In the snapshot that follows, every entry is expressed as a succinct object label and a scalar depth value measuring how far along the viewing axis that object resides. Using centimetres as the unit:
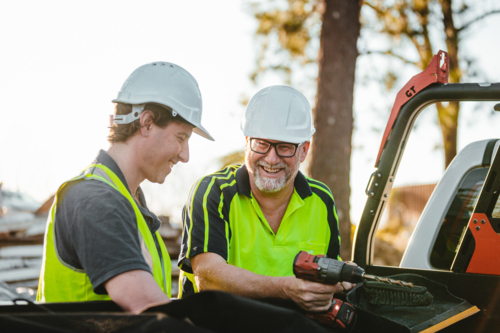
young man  143
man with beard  260
